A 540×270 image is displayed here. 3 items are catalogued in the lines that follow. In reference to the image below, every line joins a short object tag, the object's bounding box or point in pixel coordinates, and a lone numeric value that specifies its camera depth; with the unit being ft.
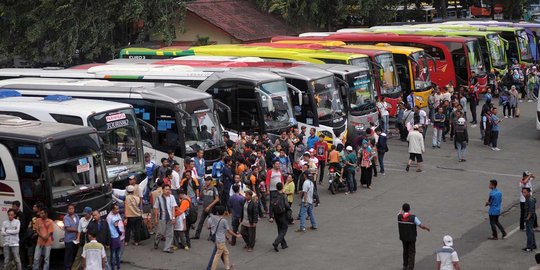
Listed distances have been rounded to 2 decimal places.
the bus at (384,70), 115.14
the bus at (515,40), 155.22
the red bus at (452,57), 134.51
